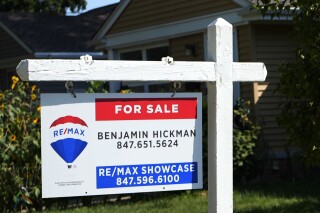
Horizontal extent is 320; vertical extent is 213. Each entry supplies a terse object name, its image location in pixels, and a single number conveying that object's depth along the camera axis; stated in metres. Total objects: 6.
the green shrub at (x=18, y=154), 18.31
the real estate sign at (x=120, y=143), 7.52
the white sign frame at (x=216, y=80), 7.88
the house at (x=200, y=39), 25.27
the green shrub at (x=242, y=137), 22.19
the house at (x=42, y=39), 41.76
